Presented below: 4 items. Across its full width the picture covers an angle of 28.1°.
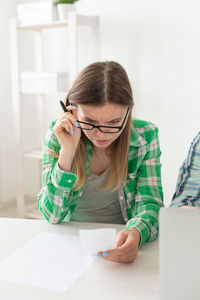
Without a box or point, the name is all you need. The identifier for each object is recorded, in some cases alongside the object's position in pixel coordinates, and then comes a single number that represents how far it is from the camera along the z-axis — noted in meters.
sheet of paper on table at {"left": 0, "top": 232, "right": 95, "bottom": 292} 0.95
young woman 1.27
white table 0.87
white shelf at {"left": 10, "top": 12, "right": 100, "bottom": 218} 2.67
